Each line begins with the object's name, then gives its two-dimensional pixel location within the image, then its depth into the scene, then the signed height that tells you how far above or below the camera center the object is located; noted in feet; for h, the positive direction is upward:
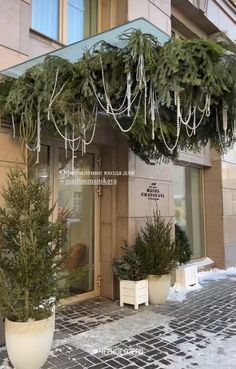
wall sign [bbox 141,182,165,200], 20.29 +1.25
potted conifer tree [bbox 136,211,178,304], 17.35 -2.20
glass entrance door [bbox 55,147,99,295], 17.83 +0.42
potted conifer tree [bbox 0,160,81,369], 10.21 -1.60
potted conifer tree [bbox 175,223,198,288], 21.33 -3.19
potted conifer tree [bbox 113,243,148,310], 16.84 -3.07
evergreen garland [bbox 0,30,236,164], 10.50 +4.13
